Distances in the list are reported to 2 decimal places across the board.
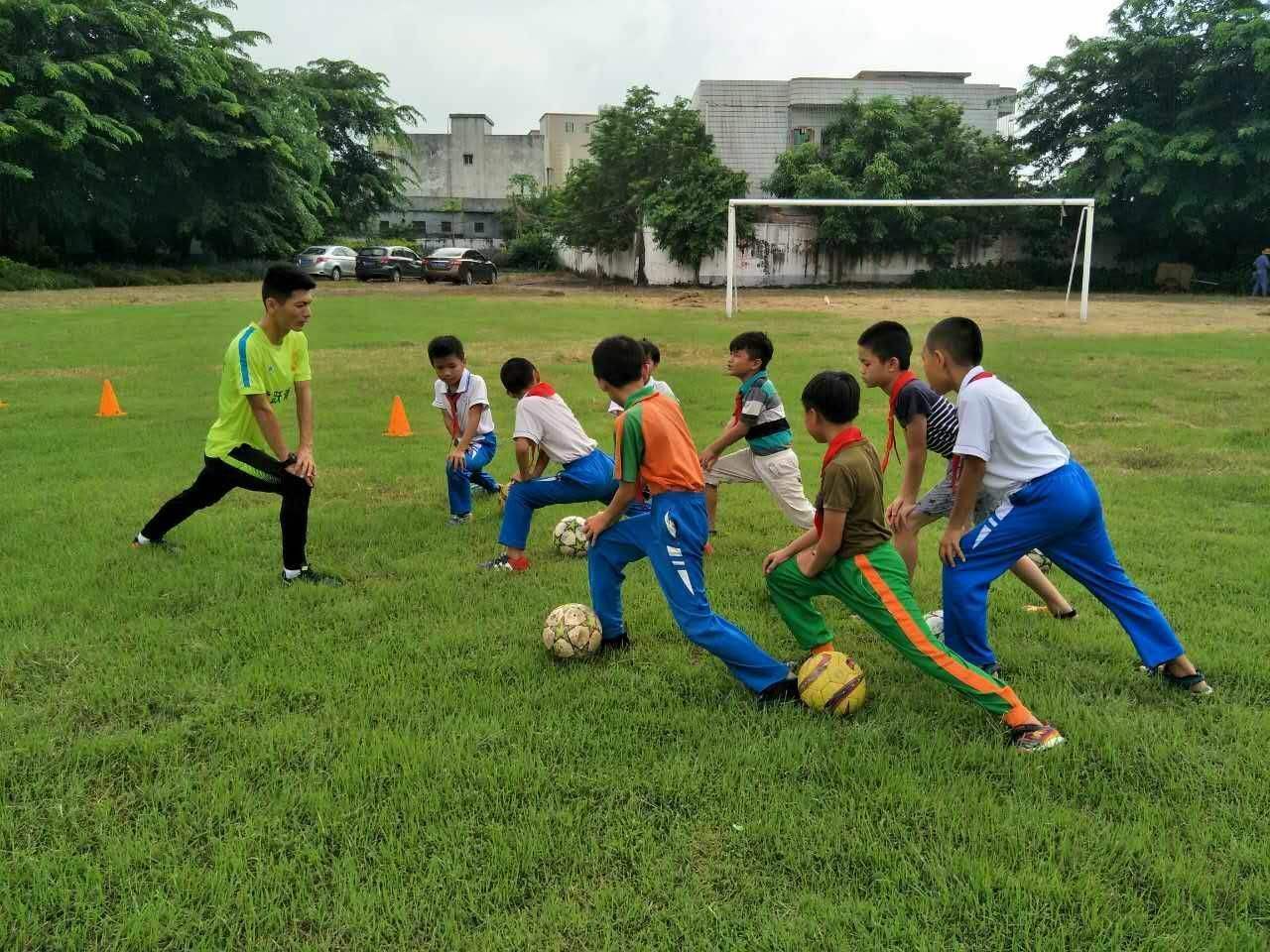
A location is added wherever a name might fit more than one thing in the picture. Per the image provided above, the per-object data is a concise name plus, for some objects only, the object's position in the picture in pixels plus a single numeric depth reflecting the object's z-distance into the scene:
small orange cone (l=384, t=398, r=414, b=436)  9.16
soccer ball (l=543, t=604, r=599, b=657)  4.02
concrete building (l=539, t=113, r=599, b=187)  66.00
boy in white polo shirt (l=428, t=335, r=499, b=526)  5.92
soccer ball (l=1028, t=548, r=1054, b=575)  5.26
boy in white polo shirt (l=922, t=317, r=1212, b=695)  3.48
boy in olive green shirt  3.29
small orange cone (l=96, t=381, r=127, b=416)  9.81
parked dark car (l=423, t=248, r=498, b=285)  32.59
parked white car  33.66
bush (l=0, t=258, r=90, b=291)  26.02
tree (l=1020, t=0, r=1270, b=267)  29.75
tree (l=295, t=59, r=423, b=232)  41.69
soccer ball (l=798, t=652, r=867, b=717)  3.53
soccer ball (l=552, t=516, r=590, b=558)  5.60
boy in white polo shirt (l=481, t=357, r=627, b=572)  5.15
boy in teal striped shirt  5.29
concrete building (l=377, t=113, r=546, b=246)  57.38
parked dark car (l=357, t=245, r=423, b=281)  33.53
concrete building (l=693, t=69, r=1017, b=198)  39.81
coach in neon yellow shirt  4.81
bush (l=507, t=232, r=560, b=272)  47.59
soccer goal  19.86
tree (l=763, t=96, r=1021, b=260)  33.41
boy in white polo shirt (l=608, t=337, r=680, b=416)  4.16
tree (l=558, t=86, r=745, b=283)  32.16
